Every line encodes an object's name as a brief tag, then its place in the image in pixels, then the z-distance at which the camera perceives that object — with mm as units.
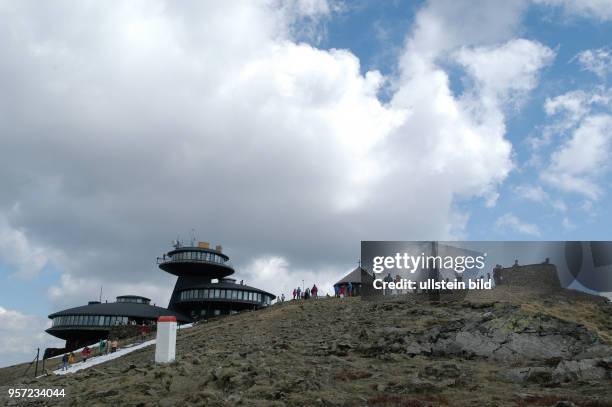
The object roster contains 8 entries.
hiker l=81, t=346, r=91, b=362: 44744
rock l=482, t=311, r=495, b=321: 27748
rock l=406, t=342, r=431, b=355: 25838
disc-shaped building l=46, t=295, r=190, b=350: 72688
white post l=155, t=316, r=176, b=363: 28375
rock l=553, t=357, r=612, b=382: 18844
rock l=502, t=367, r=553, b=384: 18984
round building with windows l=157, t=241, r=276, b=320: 77750
